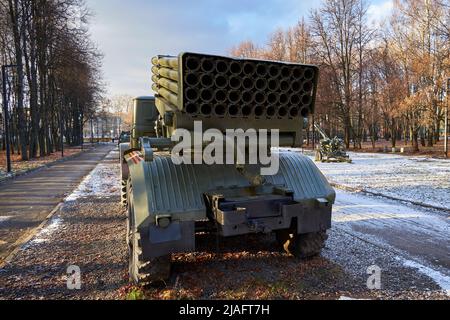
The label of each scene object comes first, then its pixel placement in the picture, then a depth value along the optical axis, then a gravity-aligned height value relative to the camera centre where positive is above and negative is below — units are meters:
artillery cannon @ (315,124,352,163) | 22.51 -0.93
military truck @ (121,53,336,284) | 3.90 -0.45
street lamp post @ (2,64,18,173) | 17.78 +0.12
